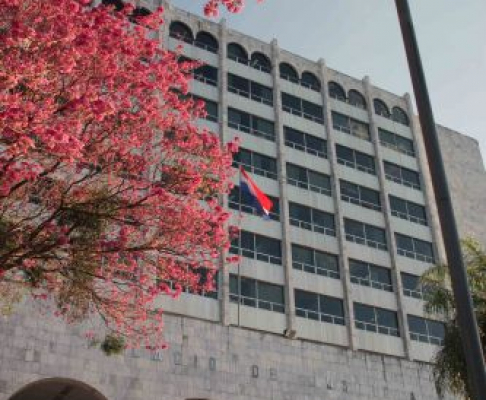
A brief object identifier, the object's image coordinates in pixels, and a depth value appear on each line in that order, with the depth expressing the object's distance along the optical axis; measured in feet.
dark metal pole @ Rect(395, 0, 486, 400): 23.52
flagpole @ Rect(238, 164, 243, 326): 107.84
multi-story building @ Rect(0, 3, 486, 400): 92.12
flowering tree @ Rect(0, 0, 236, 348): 38.27
